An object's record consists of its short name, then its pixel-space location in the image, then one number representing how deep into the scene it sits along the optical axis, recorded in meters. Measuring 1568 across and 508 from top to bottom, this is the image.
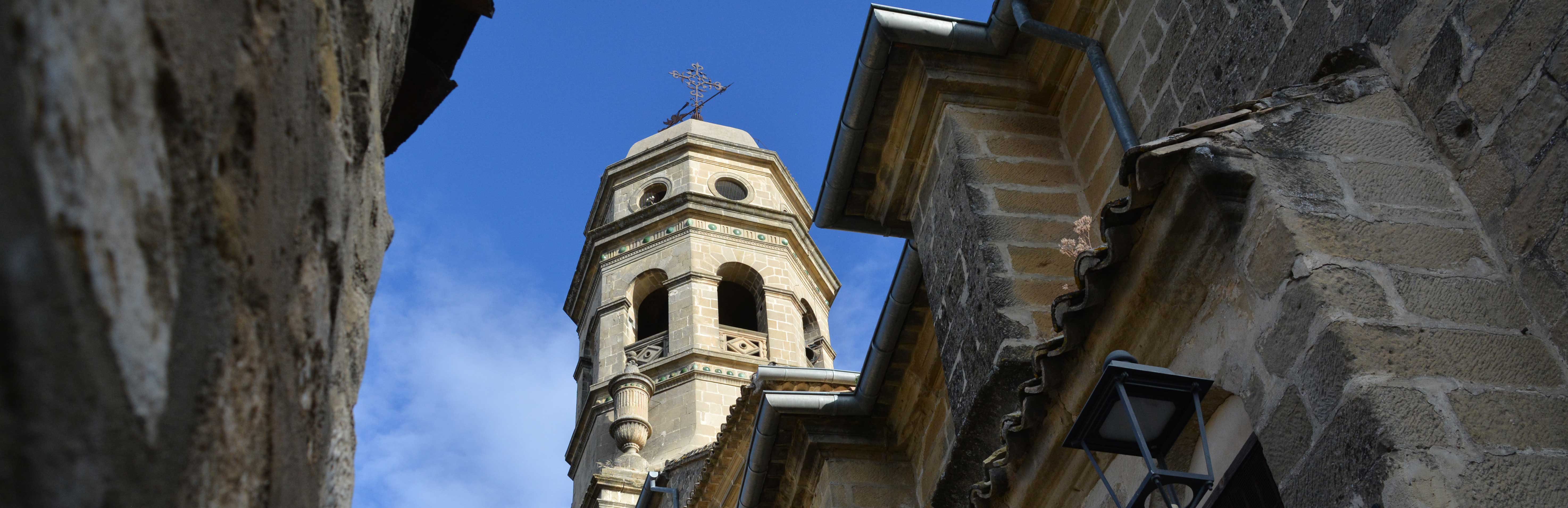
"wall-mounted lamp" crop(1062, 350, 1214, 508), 3.18
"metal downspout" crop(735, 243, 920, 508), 7.17
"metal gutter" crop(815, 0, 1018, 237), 6.20
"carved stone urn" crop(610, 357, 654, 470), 16.59
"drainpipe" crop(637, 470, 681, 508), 12.72
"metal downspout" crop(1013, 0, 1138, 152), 5.29
